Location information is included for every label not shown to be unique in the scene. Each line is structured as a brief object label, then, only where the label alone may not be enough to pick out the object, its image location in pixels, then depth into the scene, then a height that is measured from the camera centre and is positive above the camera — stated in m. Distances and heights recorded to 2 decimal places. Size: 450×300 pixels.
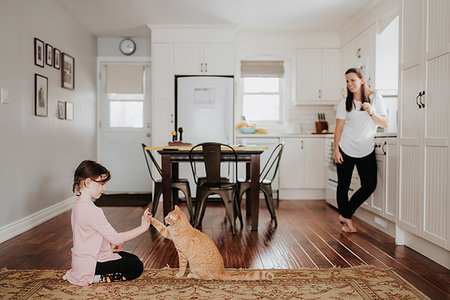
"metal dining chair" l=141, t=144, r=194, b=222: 3.63 -0.48
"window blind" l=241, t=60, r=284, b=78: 5.99 +1.16
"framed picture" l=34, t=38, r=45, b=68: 3.83 +0.90
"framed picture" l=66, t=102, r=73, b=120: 4.71 +0.37
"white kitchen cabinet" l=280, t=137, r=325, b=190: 5.52 -0.35
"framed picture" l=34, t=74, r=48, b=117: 3.84 +0.46
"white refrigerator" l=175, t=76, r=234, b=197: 5.45 +0.45
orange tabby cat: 2.08 -0.61
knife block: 5.79 +0.23
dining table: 3.53 -0.20
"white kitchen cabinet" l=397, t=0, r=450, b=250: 2.46 +0.15
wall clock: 6.07 +1.52
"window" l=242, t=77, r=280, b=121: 6.18 +0.68
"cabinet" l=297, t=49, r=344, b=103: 5.78 +1.01
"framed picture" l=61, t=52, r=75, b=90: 4.58 +0.86
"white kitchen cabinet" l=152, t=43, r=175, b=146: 5.50 +0.71
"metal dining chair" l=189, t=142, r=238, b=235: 3.29 -0.42
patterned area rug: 1.95 -0.82
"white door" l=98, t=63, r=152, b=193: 6.14 +0.07
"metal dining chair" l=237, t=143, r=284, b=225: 3.71 -0.54
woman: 3.41 +0.03
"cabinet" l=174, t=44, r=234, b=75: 5.52 +1.19
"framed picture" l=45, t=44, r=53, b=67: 4.10 +0.94
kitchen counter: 5.44 +0.07
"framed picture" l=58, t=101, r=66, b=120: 4.45 +0.35
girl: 1.98 -0.51
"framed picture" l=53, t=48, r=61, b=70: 4.35 +0.95
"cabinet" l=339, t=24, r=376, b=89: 4.52 +1.16
